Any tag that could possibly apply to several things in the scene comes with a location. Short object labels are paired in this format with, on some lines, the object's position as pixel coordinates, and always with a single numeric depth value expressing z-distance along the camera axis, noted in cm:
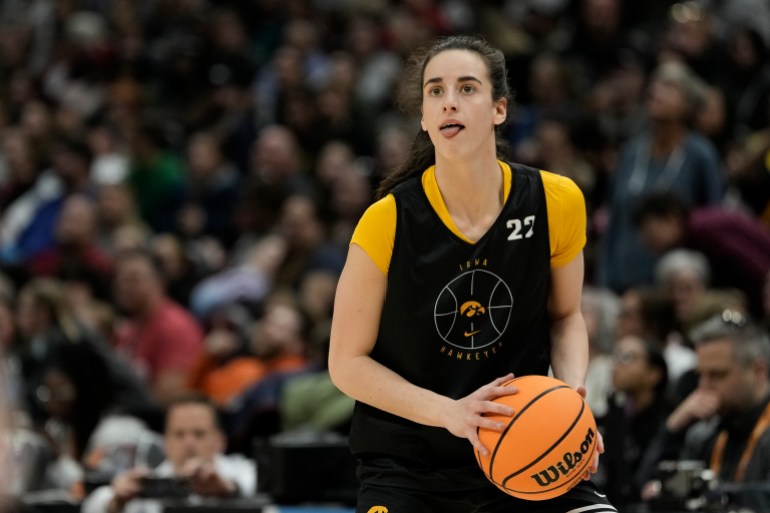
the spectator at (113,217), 2558
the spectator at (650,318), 1681
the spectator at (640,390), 1471
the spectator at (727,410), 1330
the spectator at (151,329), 2139
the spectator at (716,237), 1819
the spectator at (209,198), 2633
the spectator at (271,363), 1747
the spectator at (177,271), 2425
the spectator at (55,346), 1862
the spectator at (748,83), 2256
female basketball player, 905
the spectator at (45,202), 2700
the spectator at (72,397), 1783
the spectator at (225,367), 1984
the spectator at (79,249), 2417
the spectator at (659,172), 1962
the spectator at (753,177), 2041
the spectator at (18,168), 2869
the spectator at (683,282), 1741
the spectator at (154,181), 2705
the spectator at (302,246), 2189
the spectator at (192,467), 1395
